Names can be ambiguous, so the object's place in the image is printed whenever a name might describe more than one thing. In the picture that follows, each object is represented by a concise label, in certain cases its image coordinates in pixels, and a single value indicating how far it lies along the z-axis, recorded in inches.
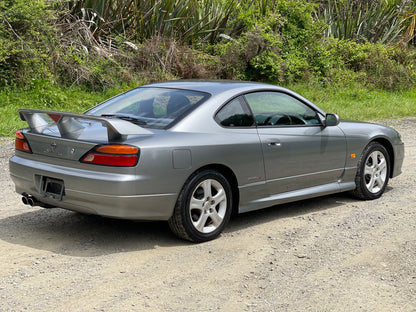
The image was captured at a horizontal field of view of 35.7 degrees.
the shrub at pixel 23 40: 536.1
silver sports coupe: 204.2
